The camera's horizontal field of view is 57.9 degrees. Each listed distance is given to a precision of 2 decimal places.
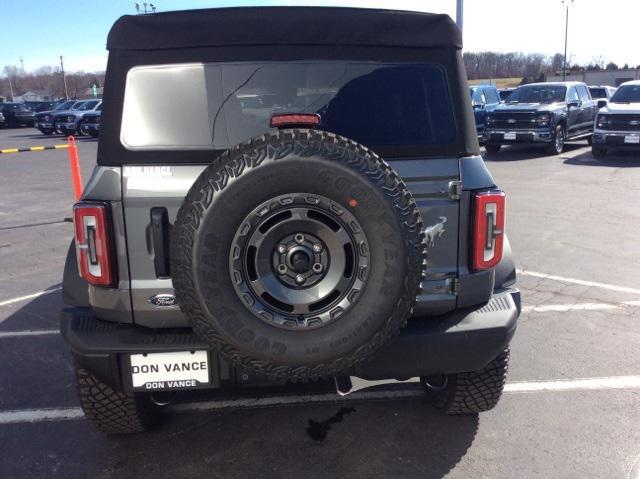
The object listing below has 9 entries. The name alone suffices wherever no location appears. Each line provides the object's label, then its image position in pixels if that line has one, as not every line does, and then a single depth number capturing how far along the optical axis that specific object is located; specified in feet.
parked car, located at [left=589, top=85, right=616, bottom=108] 72.91
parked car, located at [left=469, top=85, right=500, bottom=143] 60.44
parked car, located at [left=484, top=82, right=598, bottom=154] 51.03
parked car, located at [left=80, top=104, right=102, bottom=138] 90.62
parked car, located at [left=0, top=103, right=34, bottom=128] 121.08
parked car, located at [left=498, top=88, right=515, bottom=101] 86.92
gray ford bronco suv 7.55
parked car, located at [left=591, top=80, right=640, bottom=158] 47.14
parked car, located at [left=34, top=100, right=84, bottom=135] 98.07
